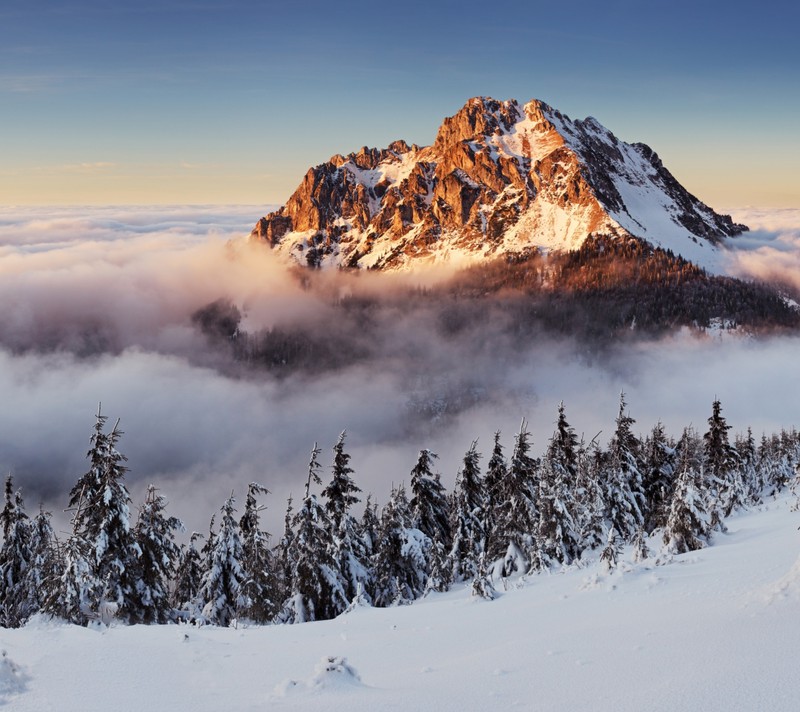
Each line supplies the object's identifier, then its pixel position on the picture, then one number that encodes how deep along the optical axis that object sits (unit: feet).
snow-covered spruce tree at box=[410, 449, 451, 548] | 116.06
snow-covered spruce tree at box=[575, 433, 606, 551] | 111.45
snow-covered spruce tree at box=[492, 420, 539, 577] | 107.76
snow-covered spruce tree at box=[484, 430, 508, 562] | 124.47
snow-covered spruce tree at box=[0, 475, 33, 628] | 109.91
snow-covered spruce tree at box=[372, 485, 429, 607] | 102.47
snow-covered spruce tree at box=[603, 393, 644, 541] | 119.34
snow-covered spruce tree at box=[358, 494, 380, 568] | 112.98
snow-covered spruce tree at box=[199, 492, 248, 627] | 93.30
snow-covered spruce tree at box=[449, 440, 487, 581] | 115.85
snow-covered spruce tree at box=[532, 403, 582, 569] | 102.29
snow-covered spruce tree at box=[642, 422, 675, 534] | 141.08
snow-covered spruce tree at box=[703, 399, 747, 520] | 126.93
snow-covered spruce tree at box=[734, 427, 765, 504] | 233.04
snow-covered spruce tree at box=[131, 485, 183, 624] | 80.74
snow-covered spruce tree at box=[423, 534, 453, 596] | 98.92
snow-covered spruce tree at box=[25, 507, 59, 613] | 72.33
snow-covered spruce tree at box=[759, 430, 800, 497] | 245.32
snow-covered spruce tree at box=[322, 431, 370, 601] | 93.30
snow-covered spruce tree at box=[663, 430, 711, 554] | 74.54
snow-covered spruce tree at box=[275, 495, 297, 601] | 90.36
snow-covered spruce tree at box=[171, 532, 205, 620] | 120.16
